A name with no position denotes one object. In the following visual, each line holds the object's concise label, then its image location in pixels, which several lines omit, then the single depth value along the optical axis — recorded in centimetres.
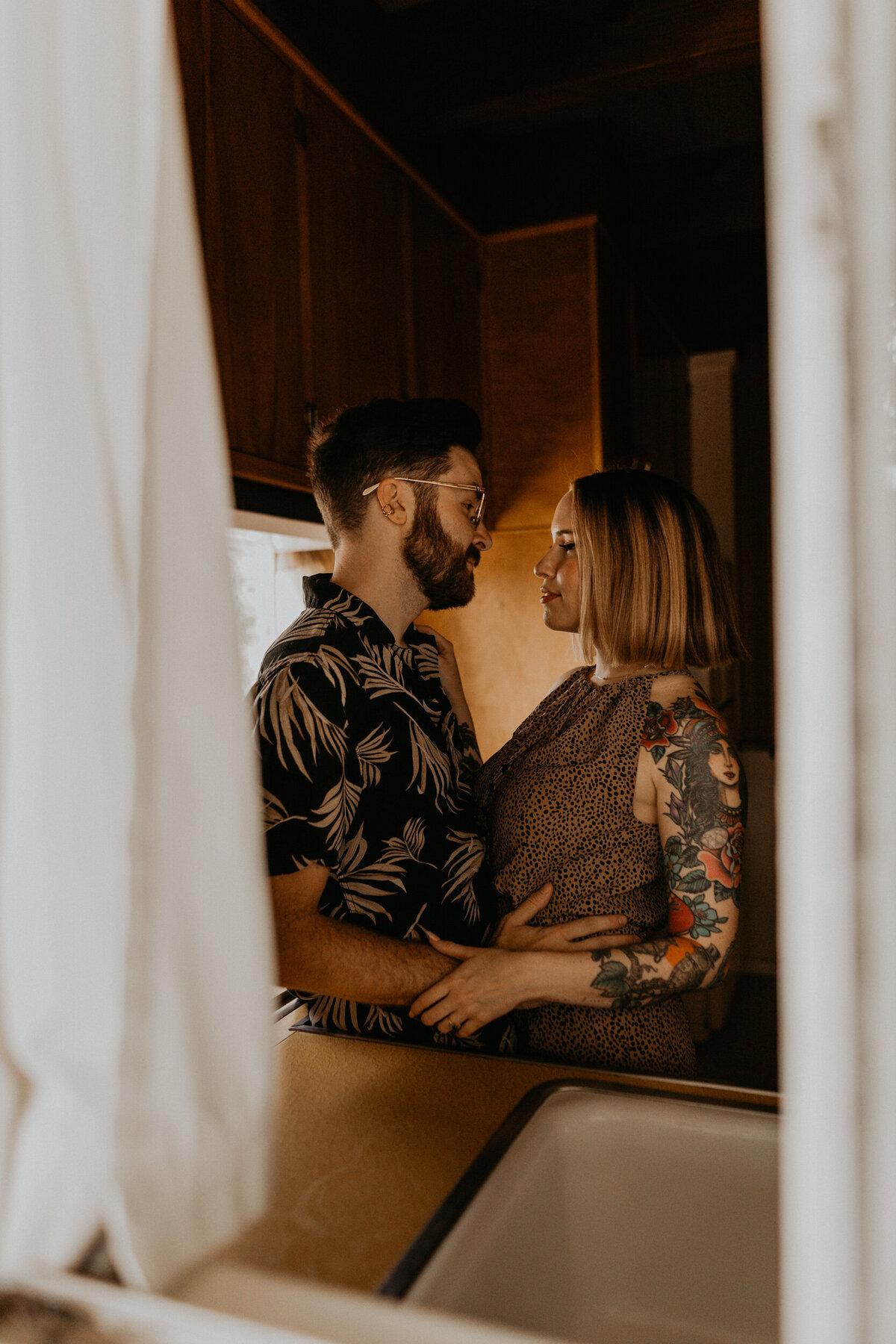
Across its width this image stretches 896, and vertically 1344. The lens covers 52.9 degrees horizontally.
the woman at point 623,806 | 113
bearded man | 110
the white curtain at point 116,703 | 50
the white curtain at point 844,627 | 36
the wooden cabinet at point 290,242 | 149
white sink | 81
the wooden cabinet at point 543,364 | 267
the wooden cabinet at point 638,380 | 282
